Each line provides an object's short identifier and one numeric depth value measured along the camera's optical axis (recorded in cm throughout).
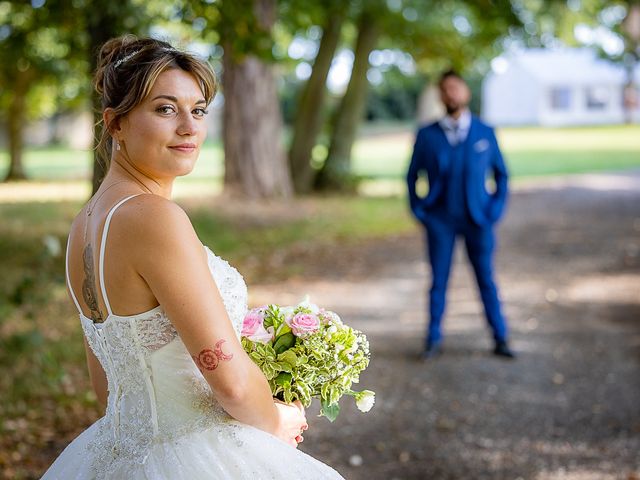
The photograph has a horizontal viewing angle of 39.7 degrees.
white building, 6294
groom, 746
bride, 228
